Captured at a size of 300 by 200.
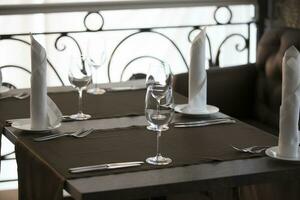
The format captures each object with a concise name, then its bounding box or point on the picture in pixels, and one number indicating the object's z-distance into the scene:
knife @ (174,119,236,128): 2.92
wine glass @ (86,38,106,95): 3.33
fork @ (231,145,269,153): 2.58
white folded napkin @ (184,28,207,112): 3.09
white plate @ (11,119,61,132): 2.84
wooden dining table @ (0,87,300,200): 2.25
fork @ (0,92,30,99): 3.42
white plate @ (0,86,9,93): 3.51
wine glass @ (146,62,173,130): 2.52
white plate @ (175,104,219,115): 3.04
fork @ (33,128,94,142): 2.74
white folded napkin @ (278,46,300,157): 2.48
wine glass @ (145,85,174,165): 2.45
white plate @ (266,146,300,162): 2.45
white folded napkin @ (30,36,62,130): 2.85
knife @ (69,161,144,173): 2.37
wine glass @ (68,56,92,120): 3.07
